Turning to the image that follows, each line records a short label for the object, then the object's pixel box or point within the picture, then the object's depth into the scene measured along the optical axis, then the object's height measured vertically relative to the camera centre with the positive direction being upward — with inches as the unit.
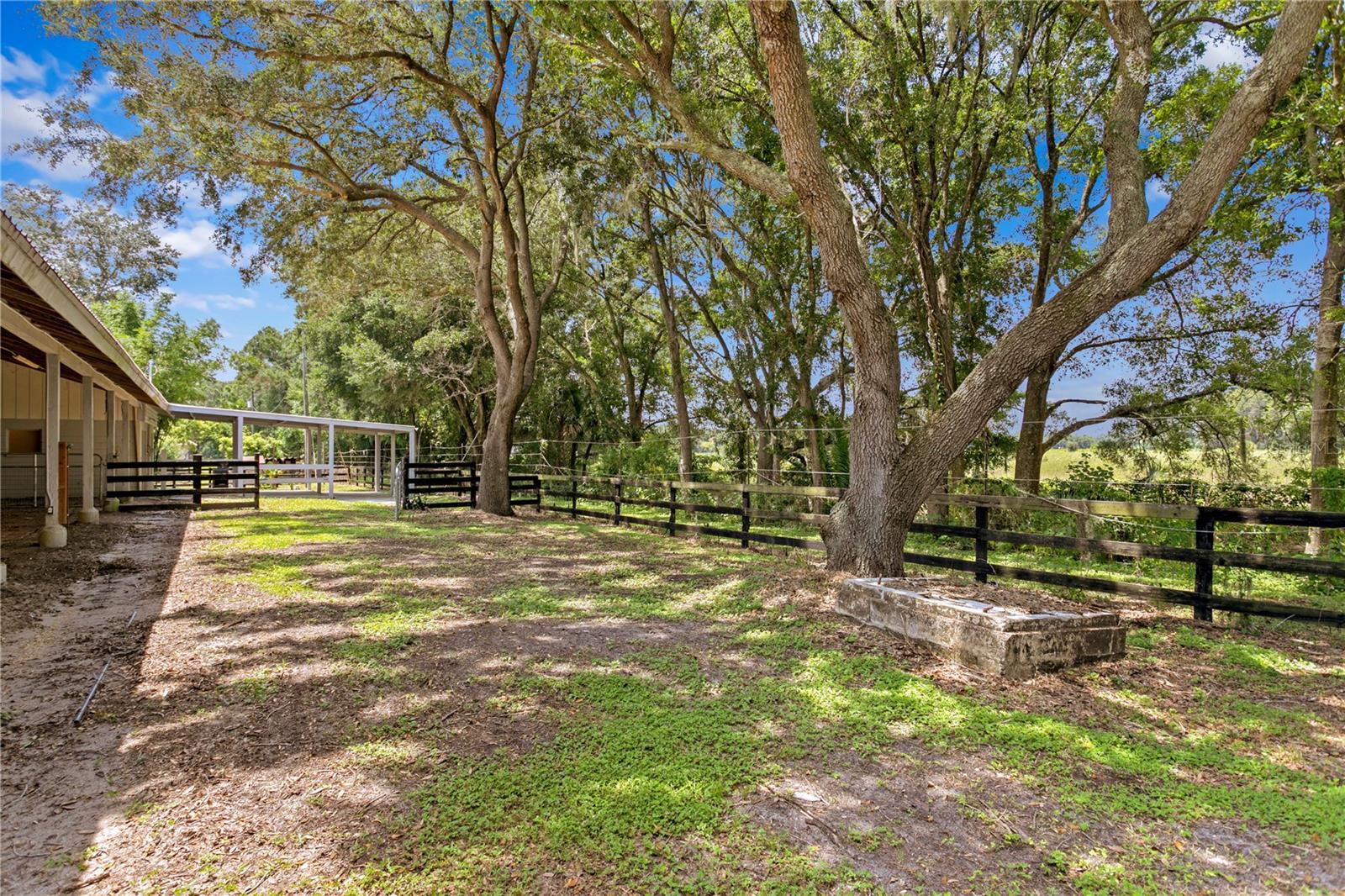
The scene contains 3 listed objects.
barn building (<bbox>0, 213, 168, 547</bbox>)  196.9 +35.3
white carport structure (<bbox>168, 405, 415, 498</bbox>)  658.2 +21.2
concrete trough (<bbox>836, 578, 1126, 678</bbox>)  149.1 -42.9
